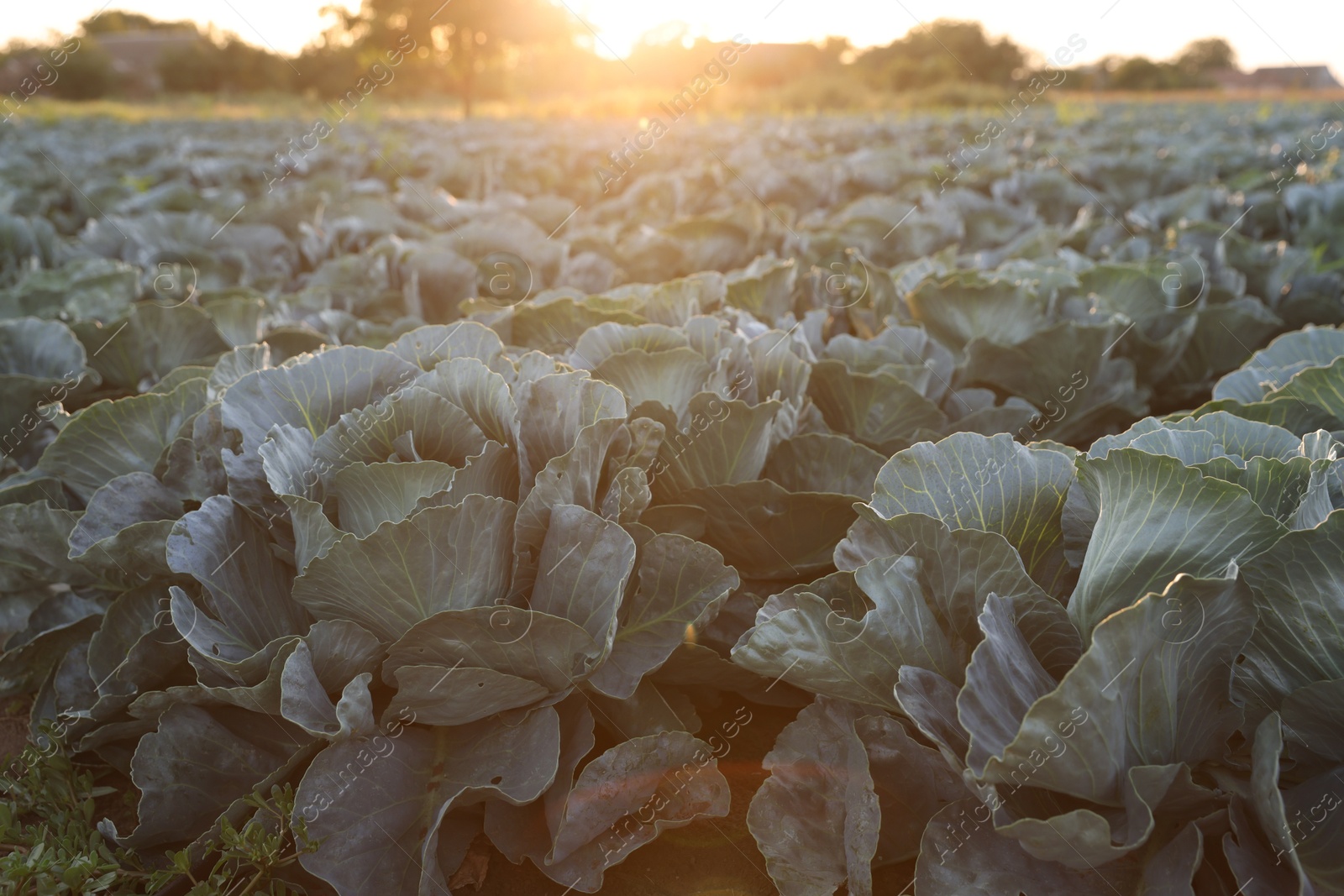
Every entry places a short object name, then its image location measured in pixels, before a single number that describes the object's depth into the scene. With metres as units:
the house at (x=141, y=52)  56.72
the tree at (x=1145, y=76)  53.94
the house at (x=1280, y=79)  48.03
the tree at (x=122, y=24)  78.56
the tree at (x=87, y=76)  48.47
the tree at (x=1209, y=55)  66.44
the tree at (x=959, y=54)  46.44
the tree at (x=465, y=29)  34.84
